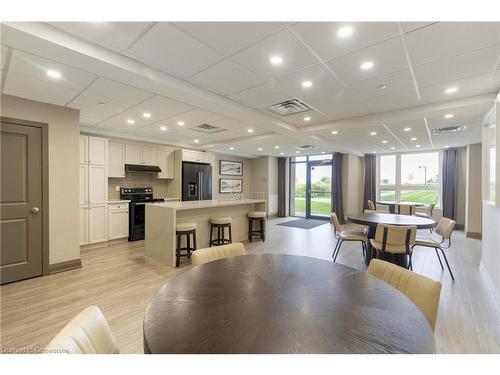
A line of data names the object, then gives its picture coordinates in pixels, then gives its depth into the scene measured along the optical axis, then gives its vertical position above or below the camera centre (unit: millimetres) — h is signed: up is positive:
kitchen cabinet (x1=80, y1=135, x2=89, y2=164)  4555 +703
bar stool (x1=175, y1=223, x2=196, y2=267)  3701 -783
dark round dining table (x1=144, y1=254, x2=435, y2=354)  830 -575
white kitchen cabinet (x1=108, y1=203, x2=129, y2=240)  5047 -810
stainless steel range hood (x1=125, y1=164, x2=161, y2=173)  5545 +408
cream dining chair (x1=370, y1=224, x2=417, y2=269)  2977 -694
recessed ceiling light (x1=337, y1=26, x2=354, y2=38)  1831 +1254
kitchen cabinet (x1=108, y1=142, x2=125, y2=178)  5285 +582
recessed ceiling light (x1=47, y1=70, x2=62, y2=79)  2471 +1216
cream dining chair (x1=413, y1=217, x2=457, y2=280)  3283 -717
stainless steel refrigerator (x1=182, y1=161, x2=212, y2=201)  6496 +108
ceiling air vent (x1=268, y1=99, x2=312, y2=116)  3516 +1266
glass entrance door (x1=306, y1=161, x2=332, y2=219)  8969 -226
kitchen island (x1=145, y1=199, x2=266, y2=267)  3709 -655
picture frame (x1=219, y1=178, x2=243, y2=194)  8609 -4
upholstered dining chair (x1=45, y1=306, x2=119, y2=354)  828 -591
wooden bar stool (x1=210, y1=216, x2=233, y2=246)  4426 -870
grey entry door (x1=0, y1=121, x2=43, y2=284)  3000 -247
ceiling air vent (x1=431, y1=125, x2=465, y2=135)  4569 +1165
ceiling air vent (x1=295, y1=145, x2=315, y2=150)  6893 +1177
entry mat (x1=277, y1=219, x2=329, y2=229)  7426 -1314
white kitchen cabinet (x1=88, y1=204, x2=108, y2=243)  4695 -816
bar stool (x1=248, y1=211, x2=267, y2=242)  5258 -903
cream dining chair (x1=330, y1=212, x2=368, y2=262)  3719 -837
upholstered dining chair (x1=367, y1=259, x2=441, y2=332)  1262 -607
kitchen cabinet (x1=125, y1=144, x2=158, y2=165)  5613 +774
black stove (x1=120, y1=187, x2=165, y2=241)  5359 -598
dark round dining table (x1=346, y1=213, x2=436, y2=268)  3392 -555
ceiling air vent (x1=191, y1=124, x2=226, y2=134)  4807 +1228
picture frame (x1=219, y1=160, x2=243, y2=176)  8641 +671
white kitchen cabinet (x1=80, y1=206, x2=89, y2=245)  4555 -814
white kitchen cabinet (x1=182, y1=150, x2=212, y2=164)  6532 +851
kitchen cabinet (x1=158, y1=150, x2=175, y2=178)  6277 +594
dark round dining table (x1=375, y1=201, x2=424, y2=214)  6792 -599
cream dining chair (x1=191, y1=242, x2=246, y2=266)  1854 -589
